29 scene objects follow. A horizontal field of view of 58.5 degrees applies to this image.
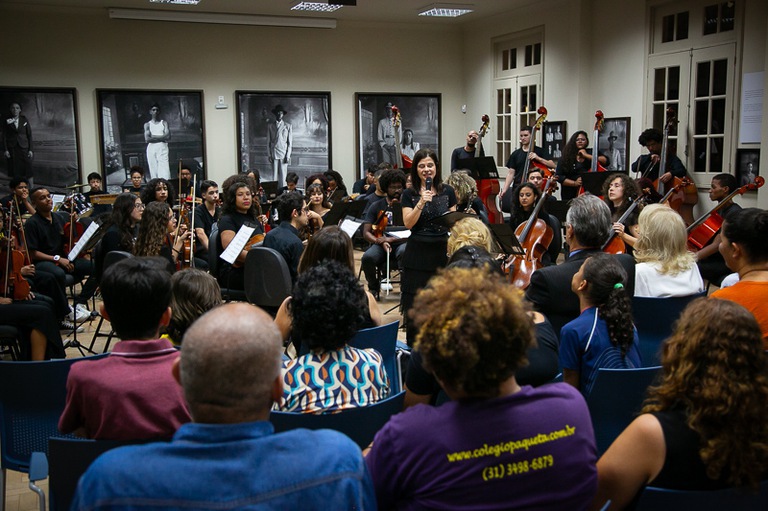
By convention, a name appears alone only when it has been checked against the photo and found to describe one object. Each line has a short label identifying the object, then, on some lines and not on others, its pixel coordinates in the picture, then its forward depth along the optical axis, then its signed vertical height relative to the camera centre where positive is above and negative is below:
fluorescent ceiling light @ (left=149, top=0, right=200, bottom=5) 9.62 +2.24
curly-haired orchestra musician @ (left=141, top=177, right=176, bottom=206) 6.51 -0.29
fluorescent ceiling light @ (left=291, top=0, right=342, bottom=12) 10.03 +2.26
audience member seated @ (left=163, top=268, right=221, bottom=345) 2.66 -0.55
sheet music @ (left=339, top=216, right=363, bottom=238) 5.41 -0.53
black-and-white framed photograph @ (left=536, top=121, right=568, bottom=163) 10.00 +0.25
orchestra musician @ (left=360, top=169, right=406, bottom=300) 6.69 -0.73
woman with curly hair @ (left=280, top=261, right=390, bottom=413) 2.06 -0.62
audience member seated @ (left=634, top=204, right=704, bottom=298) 3.37 -0.55
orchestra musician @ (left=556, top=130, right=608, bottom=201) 8.49 -0.10
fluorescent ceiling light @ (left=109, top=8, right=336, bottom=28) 10.23 +2.21
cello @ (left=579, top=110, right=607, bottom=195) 7.76 +0.05
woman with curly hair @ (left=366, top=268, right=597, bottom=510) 1.32 -0.54
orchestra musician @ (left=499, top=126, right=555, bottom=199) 8.71 -0.10
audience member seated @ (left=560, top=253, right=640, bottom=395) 2.42 -0.63
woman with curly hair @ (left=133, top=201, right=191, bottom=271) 4.70 -0.47
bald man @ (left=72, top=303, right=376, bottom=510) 1.10 -0.49
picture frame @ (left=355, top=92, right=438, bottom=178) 12.21 +0.61
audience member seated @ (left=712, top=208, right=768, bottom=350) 2.58 -0.43
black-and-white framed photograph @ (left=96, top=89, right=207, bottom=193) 10.70 +0.45
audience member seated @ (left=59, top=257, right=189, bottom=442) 1.88 -0.64
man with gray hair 3.05 -0.51
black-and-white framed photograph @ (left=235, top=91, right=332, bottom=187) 11.49 +0.44
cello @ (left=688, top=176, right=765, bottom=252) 5.41 -0.60
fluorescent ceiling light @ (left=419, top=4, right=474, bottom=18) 10.48 +2.28
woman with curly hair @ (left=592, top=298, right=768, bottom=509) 1.47 -0.59
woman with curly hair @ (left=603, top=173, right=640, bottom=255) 5.39 -0.34
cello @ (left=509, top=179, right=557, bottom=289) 4.89 -0.63
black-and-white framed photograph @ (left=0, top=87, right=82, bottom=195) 10.12 +0.39
